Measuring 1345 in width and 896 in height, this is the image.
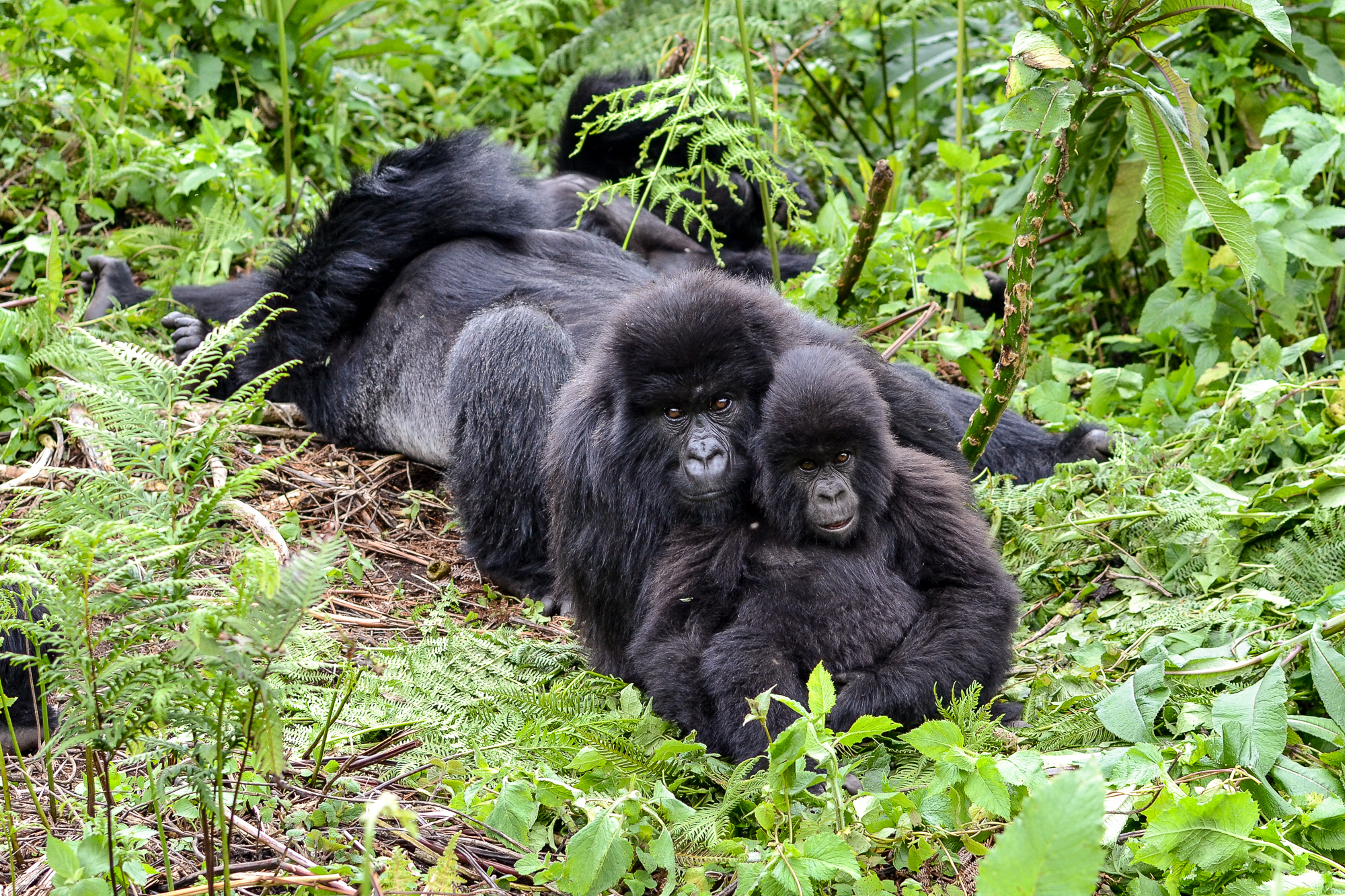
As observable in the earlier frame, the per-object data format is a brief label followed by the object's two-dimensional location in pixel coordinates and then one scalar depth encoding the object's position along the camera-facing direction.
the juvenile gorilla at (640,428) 5.25
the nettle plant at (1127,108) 5.17
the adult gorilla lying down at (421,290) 7.83
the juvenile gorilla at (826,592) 4.78
